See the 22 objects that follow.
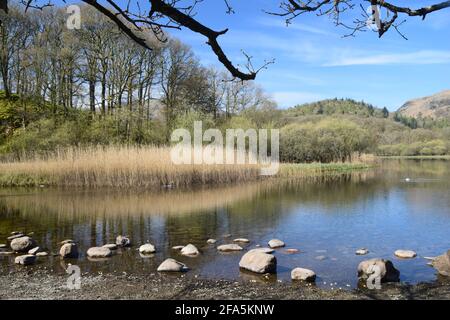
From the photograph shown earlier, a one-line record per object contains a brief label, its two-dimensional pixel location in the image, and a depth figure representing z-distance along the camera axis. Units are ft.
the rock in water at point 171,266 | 21.74
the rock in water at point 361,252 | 25.05
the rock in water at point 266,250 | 25.28
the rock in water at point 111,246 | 26.46
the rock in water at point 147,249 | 25.81
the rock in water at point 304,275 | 20.06
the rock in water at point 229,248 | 26.30
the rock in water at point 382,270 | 19.90
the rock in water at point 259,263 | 21.30
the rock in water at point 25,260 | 23.40
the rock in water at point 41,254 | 25.22
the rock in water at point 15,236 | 30.58
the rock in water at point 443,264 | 21.18
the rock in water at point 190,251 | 25.27
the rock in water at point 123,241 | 27.72
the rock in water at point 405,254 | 24.35
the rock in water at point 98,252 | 24.91
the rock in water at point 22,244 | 26.37
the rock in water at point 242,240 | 28.78
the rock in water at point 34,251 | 25.61
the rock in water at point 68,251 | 24.73
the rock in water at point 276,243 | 27.02
